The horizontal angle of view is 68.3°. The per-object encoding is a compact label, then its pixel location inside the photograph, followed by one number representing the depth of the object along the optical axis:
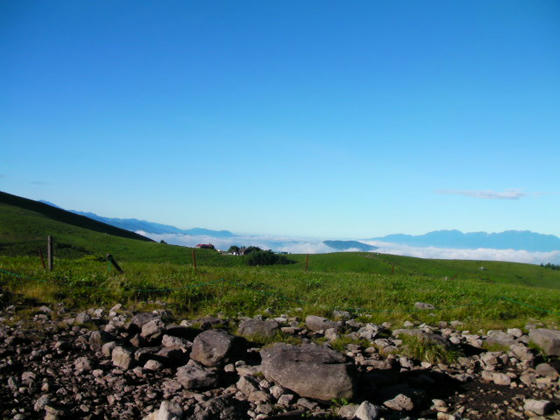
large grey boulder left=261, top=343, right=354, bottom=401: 7.18
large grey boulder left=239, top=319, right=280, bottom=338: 10.67
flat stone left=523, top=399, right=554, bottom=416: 7.00
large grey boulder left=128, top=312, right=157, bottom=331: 10.80
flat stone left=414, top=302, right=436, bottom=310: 15.05
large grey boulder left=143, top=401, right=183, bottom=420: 5.98
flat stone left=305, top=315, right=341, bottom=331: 11.65
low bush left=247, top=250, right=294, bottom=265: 58.50
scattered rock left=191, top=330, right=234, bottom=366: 8.70
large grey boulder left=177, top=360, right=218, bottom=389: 7.68
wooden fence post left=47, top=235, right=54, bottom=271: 18.34
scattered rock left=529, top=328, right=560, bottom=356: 10.01
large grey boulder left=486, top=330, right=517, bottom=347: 10.46
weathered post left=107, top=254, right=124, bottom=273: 17.21
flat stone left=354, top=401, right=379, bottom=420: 6.36
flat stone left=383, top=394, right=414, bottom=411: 7.08
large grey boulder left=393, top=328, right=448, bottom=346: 9.78
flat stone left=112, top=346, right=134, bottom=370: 8.46
